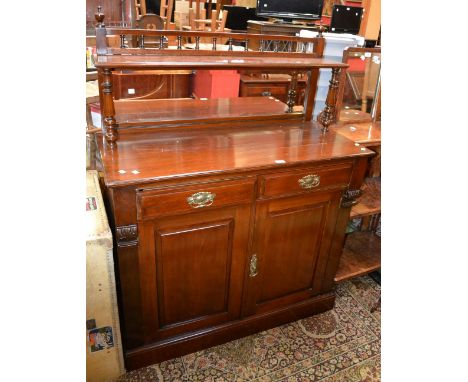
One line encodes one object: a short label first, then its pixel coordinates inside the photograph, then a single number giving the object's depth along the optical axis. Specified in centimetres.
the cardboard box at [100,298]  130
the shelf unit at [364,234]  201
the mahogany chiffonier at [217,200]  132
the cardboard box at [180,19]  607
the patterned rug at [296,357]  167
